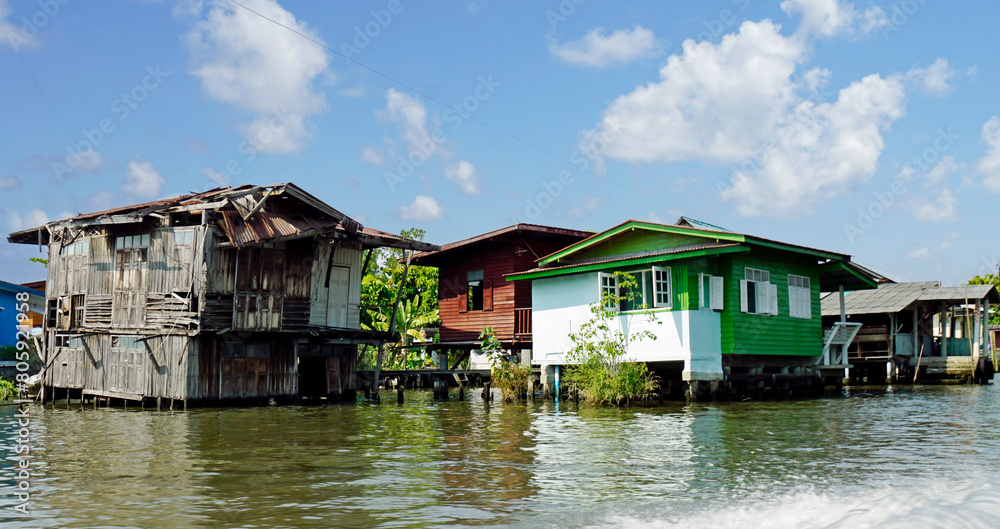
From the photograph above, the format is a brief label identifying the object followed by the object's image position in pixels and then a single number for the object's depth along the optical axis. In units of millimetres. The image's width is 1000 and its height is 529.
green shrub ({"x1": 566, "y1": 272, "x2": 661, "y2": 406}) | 22547
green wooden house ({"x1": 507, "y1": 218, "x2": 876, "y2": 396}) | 22750
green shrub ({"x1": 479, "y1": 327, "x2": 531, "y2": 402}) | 25250
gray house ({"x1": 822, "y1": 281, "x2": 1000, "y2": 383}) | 34000
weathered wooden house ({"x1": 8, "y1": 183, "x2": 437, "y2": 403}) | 22391
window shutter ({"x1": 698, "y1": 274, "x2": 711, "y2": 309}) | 22750
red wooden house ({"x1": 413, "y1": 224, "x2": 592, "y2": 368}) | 31219
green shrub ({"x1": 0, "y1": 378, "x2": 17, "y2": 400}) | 26703
